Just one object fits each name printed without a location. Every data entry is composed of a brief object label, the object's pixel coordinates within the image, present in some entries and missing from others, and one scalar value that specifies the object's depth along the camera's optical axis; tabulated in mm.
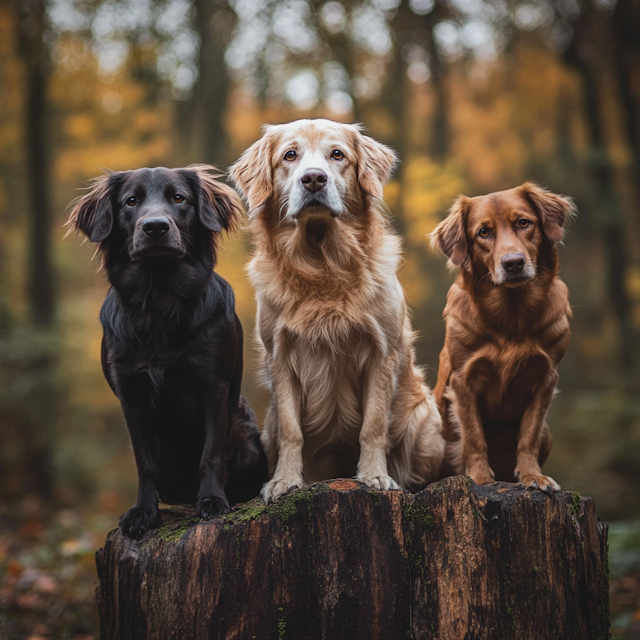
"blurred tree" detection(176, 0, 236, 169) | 9430
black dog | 3035
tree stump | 2666
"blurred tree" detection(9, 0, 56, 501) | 8914
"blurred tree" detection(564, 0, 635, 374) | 9781
